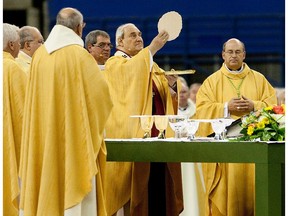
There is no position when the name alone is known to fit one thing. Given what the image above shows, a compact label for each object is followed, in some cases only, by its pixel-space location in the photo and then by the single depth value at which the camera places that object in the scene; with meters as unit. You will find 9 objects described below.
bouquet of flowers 15.37
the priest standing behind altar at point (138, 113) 17.33
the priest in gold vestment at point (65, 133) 15.32
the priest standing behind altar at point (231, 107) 18.83
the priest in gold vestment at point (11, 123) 16.44
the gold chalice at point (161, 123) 16.23
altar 15.15
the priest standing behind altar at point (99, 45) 18.72
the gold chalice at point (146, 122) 16.35
